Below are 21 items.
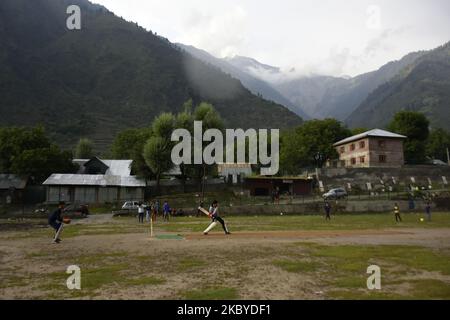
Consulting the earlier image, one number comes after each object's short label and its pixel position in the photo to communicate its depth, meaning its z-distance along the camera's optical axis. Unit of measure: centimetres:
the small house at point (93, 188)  5925
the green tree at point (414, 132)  8988
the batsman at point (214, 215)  2260
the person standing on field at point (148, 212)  3826
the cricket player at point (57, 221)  1959
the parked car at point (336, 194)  5275
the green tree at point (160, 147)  6300
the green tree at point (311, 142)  8144
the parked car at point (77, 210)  4509
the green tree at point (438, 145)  11675
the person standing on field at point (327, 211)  3703
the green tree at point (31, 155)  6419
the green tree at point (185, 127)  6325
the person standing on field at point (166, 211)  3781
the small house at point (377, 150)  7325
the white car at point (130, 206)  4855
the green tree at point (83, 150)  10662
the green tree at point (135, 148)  6781
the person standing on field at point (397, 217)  3316
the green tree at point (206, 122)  6288
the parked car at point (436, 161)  10195
